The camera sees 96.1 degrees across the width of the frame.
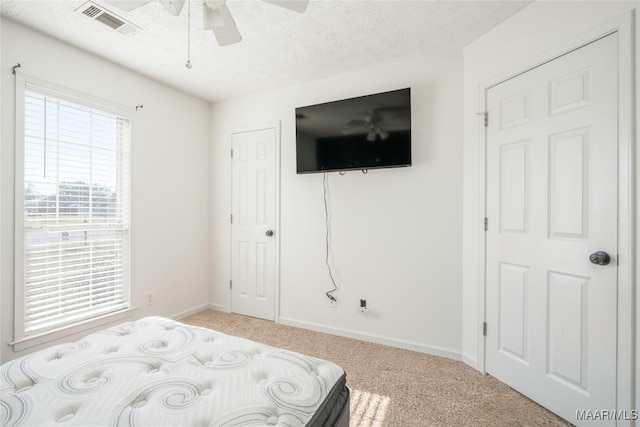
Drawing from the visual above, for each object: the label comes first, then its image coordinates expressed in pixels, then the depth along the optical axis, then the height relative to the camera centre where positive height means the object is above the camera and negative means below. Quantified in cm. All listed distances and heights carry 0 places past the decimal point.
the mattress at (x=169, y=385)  88 -61
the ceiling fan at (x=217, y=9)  128 +93
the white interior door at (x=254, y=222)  318 -12
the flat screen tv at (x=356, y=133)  242 +72
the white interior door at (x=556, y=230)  149 -11
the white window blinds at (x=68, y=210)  210 +1
